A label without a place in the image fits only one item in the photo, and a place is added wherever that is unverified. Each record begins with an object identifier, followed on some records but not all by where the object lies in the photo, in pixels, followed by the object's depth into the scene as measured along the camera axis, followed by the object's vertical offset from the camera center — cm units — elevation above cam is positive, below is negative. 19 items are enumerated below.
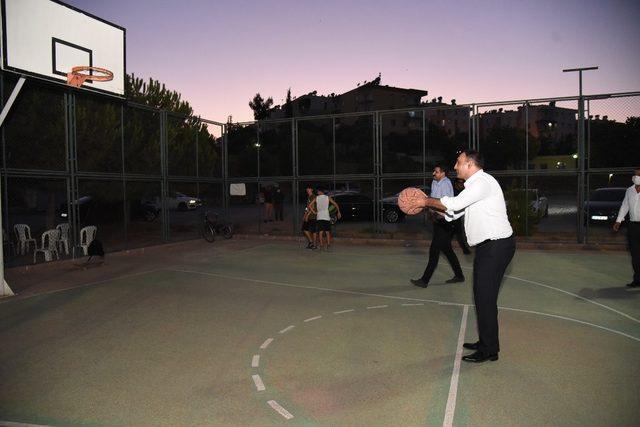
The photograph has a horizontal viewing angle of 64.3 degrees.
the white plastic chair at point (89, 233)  1405 -89
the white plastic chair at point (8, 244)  1254 -111
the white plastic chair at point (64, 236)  1347 -94
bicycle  1730 -99
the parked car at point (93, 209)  2202 -35
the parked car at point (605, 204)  1774 -39
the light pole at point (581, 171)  1442 +64
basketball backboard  971 +348
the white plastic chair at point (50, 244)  1238 -105
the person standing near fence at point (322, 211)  1388 -37
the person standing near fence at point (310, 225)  1441 -79
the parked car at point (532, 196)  1570 -6
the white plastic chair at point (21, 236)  1346 -88
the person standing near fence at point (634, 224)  877 -55
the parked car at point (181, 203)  3603 -21
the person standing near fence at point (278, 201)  2316 -11
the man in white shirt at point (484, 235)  511 -40
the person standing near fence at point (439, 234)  910 -69
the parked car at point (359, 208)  2303 -51
